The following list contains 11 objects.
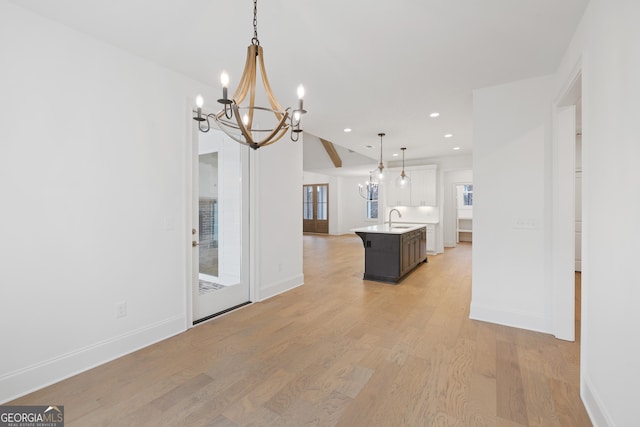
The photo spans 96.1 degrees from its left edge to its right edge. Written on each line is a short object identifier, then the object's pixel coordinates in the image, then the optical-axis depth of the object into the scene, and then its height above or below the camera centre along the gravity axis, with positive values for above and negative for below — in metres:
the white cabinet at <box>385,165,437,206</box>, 7.90 +0.66
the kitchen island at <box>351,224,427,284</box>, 4.92 -0.73
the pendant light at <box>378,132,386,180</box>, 5.50 +0.88
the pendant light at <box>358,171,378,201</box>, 12.64 +0.82
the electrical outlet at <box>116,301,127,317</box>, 2.55 -0.88
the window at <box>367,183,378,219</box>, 12.77 +0.28
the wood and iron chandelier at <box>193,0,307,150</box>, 1.48 +0.64
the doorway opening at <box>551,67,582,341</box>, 2.81 -0.07
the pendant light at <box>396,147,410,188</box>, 8.20 +0.89
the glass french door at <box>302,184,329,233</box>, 13.45 +0.09
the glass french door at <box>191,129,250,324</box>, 3.28 -0.18
